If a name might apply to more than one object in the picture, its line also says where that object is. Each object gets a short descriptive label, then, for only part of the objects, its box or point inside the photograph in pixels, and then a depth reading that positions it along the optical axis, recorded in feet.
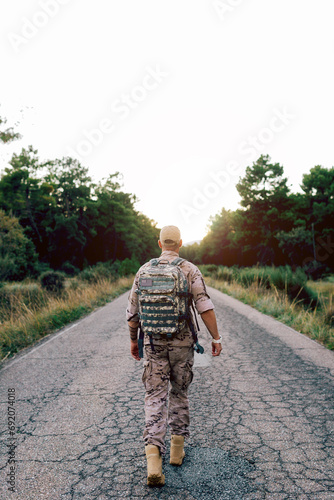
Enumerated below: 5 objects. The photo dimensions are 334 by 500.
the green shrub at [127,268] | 114.83
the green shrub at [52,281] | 48.73
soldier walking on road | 8.70
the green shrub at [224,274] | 88.75
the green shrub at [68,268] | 158.51
